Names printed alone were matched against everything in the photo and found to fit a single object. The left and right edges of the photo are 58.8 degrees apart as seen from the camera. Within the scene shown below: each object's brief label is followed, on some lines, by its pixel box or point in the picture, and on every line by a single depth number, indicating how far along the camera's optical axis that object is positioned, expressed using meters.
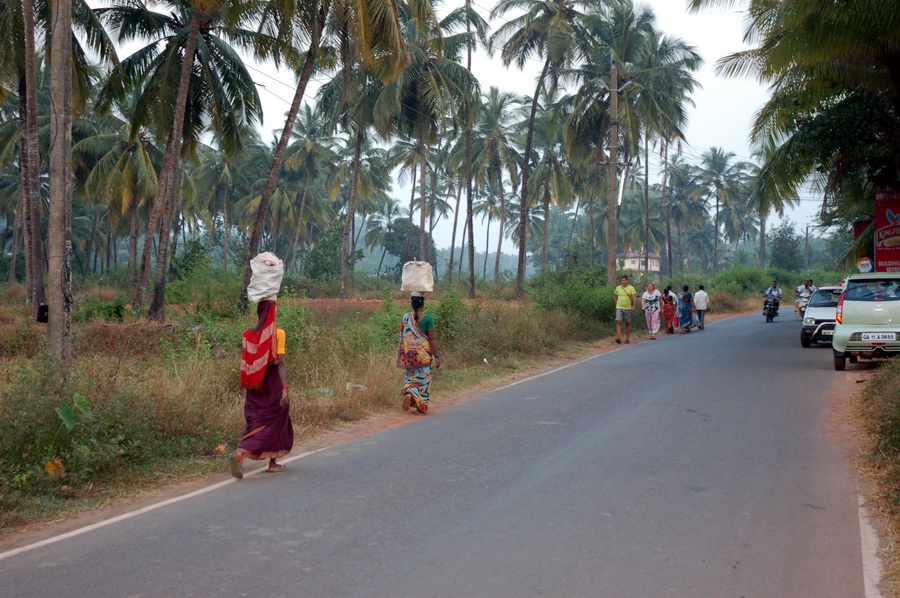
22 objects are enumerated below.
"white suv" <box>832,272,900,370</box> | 14.05
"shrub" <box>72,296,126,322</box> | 16.44
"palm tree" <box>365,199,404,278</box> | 74.62
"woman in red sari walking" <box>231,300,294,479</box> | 7.09
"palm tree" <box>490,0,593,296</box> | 30.97
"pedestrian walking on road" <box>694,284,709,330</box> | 28.30
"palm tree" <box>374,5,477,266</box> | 29.91
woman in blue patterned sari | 10.41
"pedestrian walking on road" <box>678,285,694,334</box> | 27.41
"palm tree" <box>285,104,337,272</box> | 50.16
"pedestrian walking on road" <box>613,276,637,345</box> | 22.11
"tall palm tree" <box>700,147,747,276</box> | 75.19
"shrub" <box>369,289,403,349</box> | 15.20
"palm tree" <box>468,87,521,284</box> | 44.31
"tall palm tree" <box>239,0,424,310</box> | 16.58
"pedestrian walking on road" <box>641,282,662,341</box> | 24.16
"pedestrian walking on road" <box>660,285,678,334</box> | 26.97
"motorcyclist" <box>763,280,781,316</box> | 33.56
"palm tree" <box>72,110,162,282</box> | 29.39
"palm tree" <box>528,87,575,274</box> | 42.72
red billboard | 18.62
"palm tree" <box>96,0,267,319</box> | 18.94
